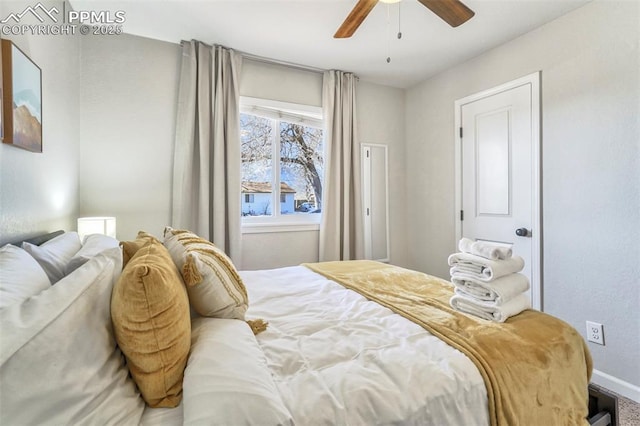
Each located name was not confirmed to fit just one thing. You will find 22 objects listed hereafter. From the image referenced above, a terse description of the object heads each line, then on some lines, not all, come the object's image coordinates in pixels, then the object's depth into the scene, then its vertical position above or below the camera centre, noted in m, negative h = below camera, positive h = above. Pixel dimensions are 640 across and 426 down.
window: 3.11 +0.53
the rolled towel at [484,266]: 1.23 -0.25
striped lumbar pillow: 1.06 -0.28
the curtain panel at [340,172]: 3.24 +0.41
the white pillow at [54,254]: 1.01 -0.17
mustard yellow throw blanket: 0.92 -0.51
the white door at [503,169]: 2.44 +0.36
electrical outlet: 2.03 -0.86
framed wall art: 1.21 +0.50
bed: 0.59 -0.46
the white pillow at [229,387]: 0.63 -0.41
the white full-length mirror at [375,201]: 3.53 +0.10
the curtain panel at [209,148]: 2.66 +0.56
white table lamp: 2.08 -0.11
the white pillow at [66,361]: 0.54 -0.30
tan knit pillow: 0.72 -0.30
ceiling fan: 1.68 +1.17
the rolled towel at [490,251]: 1.25 -0.18
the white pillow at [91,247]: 0.95 -0.16
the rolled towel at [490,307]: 1.21 -0.42
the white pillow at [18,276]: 0.70 -0.18
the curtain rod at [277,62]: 2.91 +1.50
